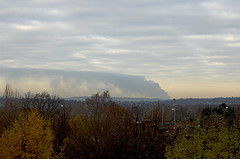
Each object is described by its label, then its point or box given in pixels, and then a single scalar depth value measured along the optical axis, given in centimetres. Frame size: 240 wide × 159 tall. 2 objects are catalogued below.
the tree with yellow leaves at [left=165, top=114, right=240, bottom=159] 3500
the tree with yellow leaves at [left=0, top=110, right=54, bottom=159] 3756
